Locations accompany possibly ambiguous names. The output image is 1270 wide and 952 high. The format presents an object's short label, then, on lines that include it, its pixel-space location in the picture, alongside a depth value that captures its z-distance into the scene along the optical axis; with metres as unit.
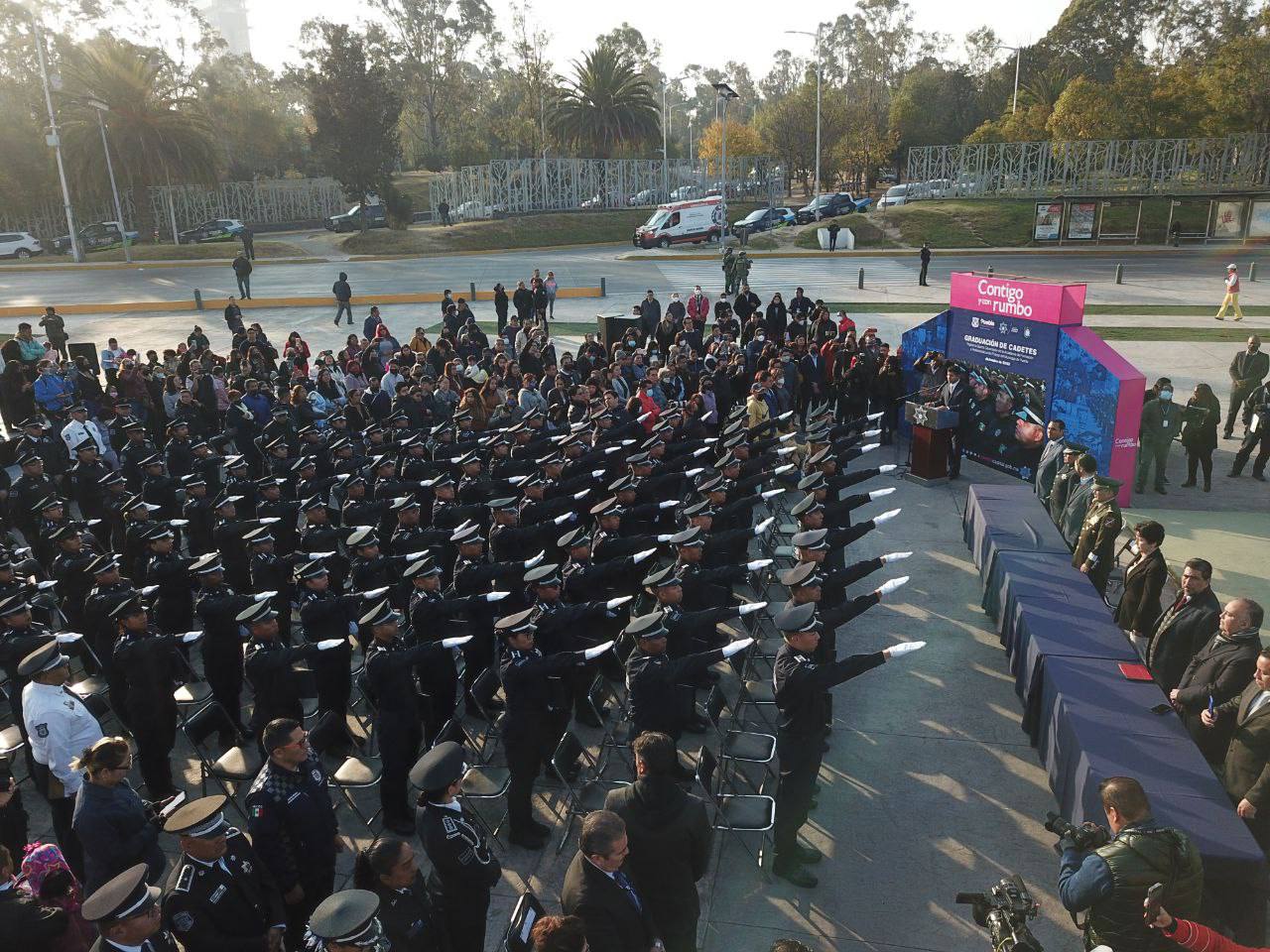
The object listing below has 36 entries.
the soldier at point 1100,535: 9.12
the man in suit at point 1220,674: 6.31
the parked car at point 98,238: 51.94
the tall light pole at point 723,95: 40.09
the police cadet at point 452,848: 4.87
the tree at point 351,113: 47.69
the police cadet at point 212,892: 4.44
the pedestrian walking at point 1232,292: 26.36
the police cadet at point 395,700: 6.59
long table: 5.39
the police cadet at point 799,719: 6.11
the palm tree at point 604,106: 59.50
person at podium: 14.50
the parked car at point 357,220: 54.88
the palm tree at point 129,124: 47.19
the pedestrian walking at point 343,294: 28.41
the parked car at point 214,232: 51.91
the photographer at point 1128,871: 4.54
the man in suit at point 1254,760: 5.71
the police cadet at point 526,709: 6.46
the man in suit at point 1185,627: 7.12
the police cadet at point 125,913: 3.94
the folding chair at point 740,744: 6.73
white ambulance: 47.78
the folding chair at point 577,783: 6.60
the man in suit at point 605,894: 4.31
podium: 14.38
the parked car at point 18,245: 49.64
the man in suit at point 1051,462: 11.33
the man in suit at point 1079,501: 9.95
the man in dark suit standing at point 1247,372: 15.12
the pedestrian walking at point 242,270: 31.58
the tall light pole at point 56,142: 40.66
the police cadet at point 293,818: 5.21
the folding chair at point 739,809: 6.01
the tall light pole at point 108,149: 42.79
